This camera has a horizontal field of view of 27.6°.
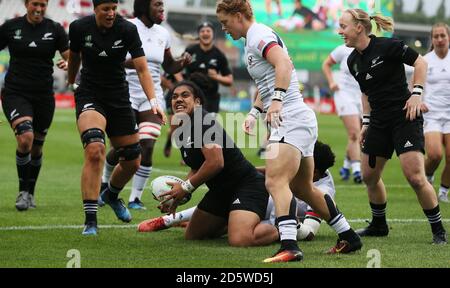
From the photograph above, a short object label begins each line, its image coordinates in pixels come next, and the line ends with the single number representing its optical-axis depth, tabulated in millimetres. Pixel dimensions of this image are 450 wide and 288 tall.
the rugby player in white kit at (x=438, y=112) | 11954
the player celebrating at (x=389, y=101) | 8305
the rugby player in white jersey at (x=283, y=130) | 7203
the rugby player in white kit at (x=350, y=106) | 15328
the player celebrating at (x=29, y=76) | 10672
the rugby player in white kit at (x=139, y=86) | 11305
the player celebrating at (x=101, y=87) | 8625
